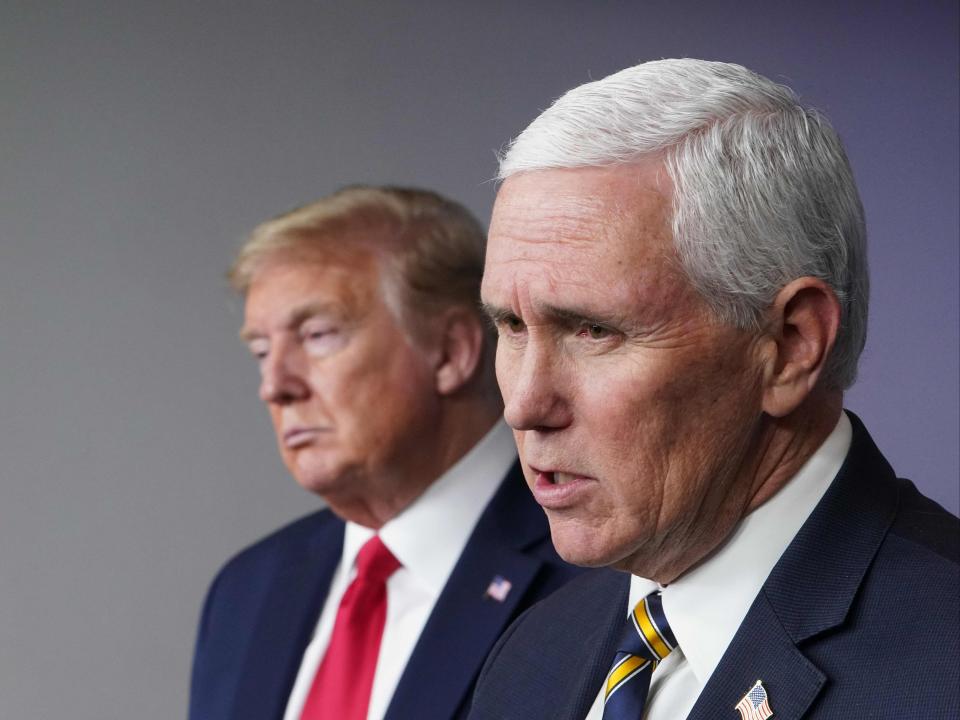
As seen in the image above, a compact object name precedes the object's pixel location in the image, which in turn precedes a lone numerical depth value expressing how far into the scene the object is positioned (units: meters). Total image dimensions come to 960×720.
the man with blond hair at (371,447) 2.80
